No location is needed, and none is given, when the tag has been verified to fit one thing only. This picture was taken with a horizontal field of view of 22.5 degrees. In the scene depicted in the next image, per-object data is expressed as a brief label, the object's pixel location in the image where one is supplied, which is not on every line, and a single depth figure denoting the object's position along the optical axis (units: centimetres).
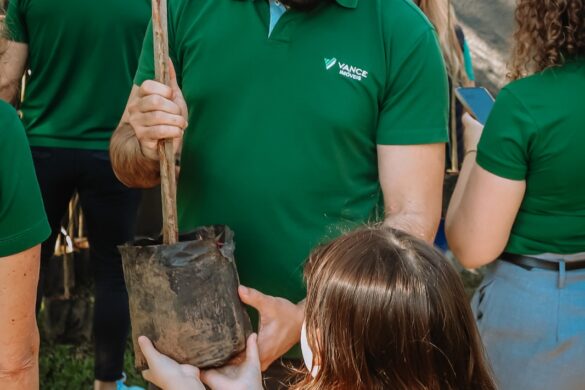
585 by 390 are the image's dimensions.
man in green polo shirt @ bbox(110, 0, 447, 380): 275
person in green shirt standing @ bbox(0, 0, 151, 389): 388
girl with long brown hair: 236
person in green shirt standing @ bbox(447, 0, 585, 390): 292
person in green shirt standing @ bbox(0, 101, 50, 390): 255
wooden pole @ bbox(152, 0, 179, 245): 253
